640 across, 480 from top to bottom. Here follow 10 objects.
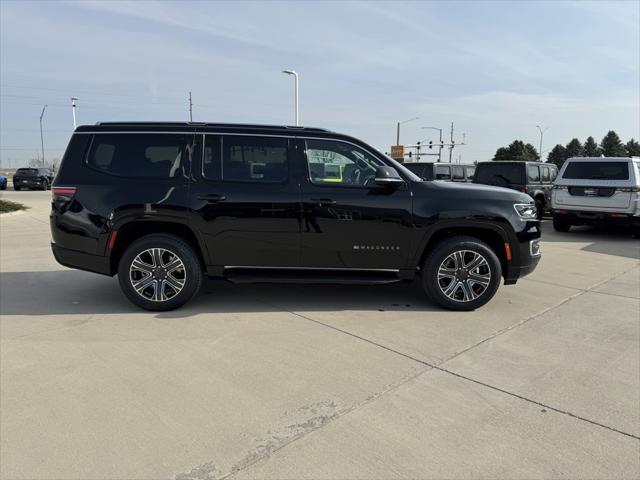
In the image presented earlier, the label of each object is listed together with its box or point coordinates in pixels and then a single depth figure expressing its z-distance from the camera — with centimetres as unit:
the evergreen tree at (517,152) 7044
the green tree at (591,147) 8132
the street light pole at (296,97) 3753
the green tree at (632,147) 7802
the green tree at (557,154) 8614
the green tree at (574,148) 8381
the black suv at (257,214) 484
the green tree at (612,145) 7856
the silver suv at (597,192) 1032
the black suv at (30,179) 3038
